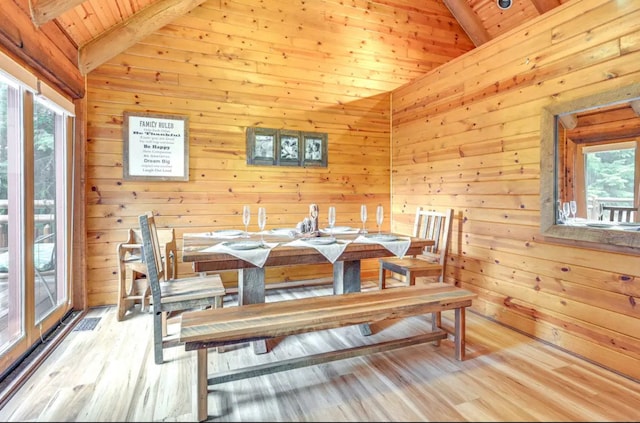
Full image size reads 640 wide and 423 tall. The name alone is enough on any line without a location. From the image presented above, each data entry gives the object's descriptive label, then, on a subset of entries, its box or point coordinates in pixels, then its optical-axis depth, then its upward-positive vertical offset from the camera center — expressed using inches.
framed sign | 131.5 +22.5
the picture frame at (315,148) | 156.8 +25.5
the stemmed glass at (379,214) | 109.1 -3.0
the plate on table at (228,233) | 110.1 -9.1
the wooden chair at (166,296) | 83.4 -22.5
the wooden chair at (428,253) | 113.9 -18.3
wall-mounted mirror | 81.2 +9.2
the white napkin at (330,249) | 88.6 -11.3
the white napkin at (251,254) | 83.1 -11.7
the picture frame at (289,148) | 152.4 +24.9
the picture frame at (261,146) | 147.7 +25.4
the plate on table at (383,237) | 99.9 -9.6
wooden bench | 66.2 -23.8
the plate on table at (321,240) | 93.5 -9.9
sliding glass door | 84.0 -3.7
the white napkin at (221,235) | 105.3 -9.4
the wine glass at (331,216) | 108.1 -3.5
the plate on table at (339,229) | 118.5 -8.6
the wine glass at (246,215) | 104.2 -3.1
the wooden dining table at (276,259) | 81.7 -13.5
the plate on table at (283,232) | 113.2 -9.0
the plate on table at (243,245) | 87.1 -10.3
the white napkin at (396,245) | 95.5 -11.2
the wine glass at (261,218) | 101.2 -3.9
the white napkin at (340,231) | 113.6 -9.0
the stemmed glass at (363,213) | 110.6 -2.7
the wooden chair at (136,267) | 115.8 -21.4
